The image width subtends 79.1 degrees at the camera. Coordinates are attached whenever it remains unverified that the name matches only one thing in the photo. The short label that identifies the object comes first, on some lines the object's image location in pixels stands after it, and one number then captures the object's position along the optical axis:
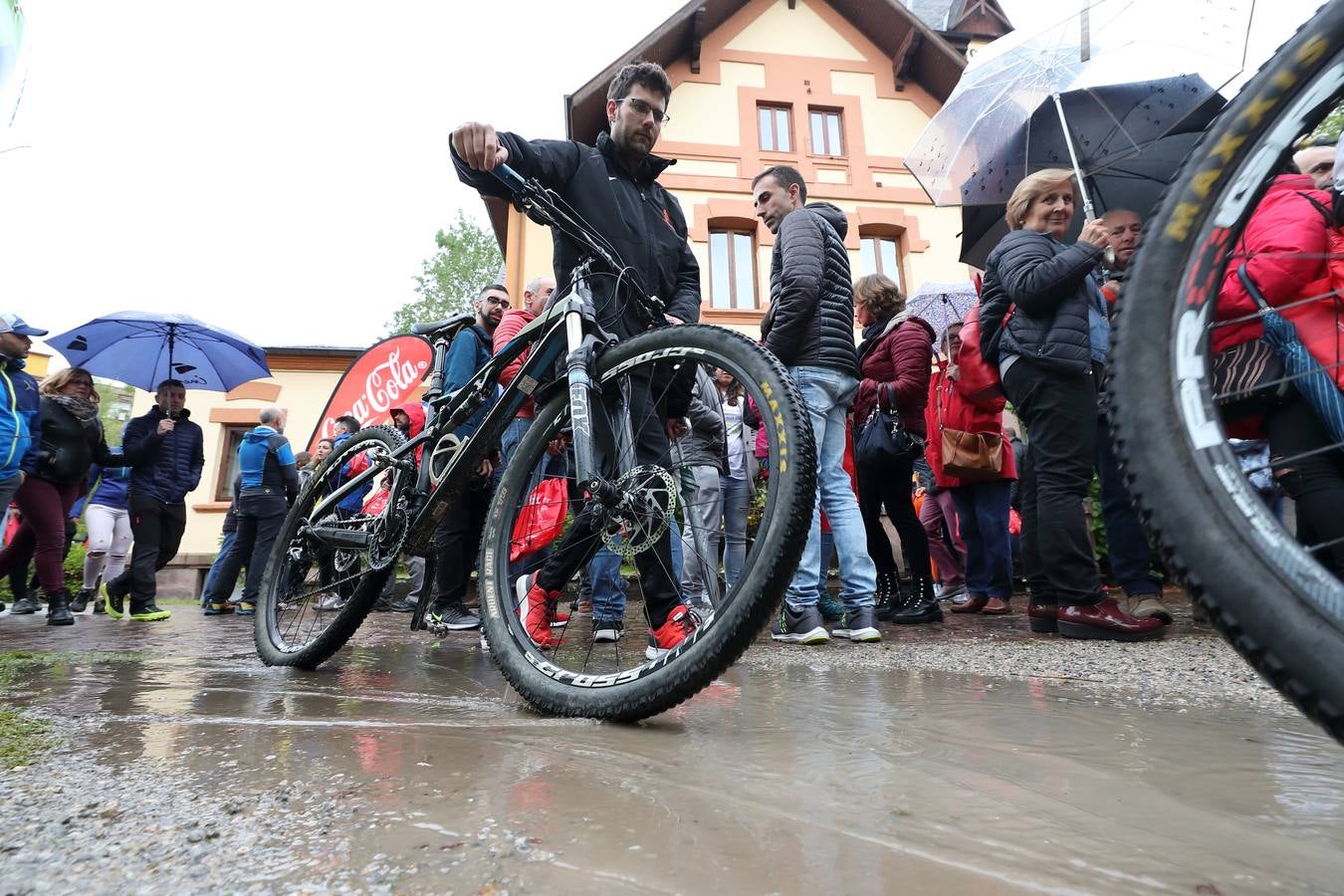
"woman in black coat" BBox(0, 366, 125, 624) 5.37
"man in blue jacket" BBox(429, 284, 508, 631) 4.12
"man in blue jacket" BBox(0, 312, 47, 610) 4.89
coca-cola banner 7.32
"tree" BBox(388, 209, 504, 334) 28.12
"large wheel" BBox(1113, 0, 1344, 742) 0.80
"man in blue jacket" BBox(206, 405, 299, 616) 6.74
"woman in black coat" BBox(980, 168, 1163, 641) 3.11
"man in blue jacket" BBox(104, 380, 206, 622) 5.81
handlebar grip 2.19
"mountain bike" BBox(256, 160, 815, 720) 1.56
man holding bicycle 2.26
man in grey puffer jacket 3.38
